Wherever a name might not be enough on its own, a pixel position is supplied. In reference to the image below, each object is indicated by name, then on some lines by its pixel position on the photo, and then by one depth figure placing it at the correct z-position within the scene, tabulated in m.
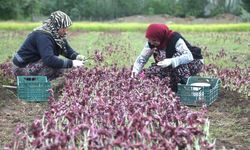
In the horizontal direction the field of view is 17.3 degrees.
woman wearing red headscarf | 10.97
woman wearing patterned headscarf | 11.20
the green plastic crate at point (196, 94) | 10.37
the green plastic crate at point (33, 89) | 10.86
